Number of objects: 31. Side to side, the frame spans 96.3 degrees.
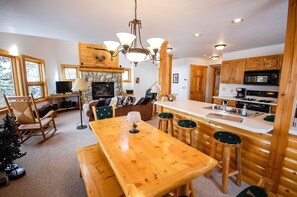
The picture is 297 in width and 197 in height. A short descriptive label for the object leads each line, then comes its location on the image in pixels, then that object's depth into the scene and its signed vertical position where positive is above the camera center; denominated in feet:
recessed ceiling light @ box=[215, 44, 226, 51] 11.55 +3.38
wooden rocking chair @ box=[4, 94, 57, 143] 9.20 -2.44
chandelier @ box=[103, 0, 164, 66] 5.22 +1.60
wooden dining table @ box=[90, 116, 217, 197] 3.04 -2.20
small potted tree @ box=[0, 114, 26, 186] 5.80 -3.00
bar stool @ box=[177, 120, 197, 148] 7.02 -2.22
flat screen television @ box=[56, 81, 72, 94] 17.81 -0.31
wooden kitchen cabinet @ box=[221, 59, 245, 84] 14.30 +1.56
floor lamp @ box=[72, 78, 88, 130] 12.33 -0.20
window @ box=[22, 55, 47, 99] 14.20 +0.87
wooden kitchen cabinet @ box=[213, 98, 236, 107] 14.16 -1.91
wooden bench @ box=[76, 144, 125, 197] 3.99 -3.17
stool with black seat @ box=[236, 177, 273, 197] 2.45 -1.98
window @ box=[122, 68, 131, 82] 25.85 +1.70
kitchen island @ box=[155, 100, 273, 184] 5.52 -2.51
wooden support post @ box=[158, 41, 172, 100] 11.09 +1.07
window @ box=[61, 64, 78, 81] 19.88 +1.83
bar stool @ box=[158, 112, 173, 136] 8.87 -2.36
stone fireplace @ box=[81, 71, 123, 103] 21.80 +0.93
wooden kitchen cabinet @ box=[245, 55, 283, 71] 11.73 +2.14
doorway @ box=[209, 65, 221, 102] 21.58 +0.80
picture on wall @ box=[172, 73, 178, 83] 21.64 +1.09
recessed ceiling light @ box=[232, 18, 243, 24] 7.14 +3.54
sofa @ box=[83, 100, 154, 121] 12.01 -2.59
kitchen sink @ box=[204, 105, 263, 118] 7.13 -1.49
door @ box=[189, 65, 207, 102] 19.90 +0.41
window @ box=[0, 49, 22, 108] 11.25 +0.70
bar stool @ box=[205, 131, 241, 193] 5.48 -2.79
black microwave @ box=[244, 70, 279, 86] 11.73 +0.74
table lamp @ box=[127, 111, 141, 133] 5.59 -1.37
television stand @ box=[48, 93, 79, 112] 17.43 -2.19
